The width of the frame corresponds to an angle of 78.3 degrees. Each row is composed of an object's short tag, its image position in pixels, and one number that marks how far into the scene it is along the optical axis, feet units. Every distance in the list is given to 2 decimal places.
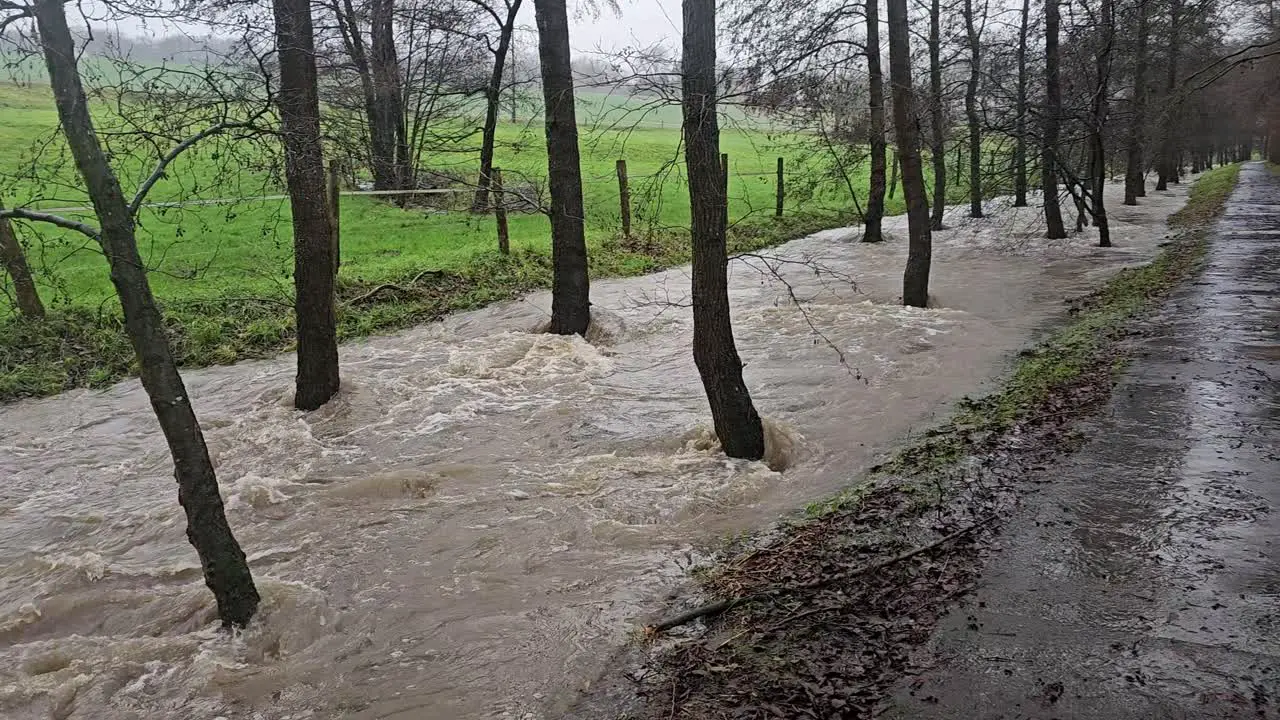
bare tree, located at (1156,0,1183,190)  66.64
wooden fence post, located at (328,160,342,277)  35.77
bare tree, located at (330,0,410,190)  49.74
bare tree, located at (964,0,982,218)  57.11
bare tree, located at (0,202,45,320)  33.96
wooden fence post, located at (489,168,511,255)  53.21
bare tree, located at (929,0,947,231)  56.00
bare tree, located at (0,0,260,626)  11.96
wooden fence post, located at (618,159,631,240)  61.06
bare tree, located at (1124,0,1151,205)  58.21
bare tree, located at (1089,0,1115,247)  50.46
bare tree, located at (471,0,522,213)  62.49
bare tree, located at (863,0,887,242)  56.90
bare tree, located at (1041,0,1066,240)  52.90
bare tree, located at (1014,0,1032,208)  51.61
